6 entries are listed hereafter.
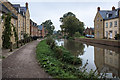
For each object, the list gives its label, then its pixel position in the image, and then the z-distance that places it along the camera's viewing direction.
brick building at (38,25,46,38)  71.69
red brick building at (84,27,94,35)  79.72
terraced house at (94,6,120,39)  29.42
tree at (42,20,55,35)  114.01
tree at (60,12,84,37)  53.72
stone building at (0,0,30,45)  19.91
